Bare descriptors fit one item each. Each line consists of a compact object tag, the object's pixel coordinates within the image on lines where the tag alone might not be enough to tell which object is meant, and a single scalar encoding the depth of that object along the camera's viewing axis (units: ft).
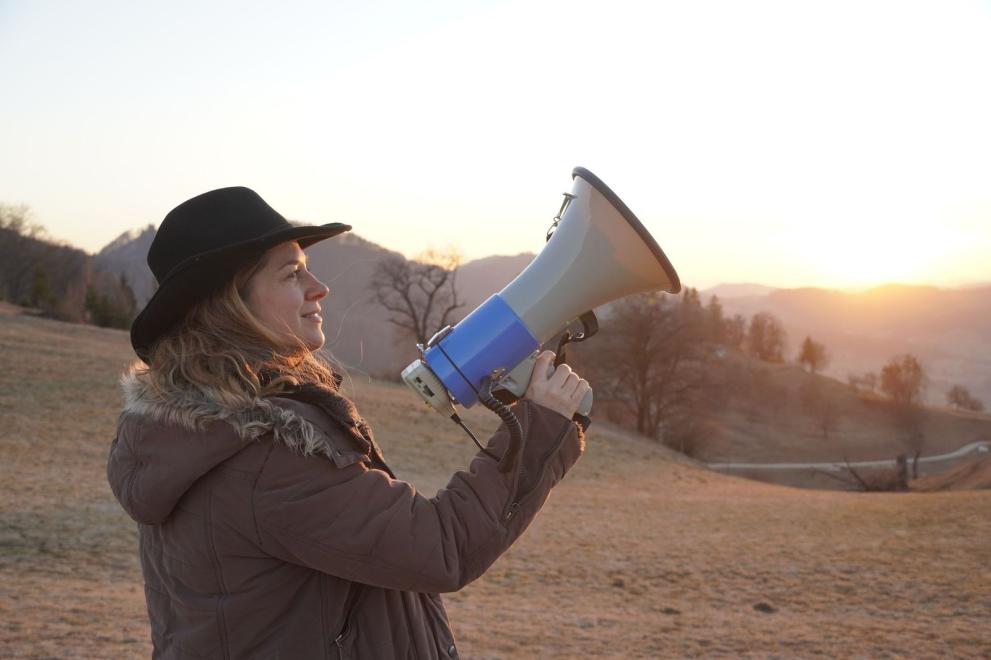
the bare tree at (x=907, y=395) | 177.72
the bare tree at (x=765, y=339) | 334.07
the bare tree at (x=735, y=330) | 323.76
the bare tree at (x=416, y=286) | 146.61
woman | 5.15
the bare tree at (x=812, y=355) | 298.97
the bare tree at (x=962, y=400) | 269.93
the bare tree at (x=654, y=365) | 140.97
